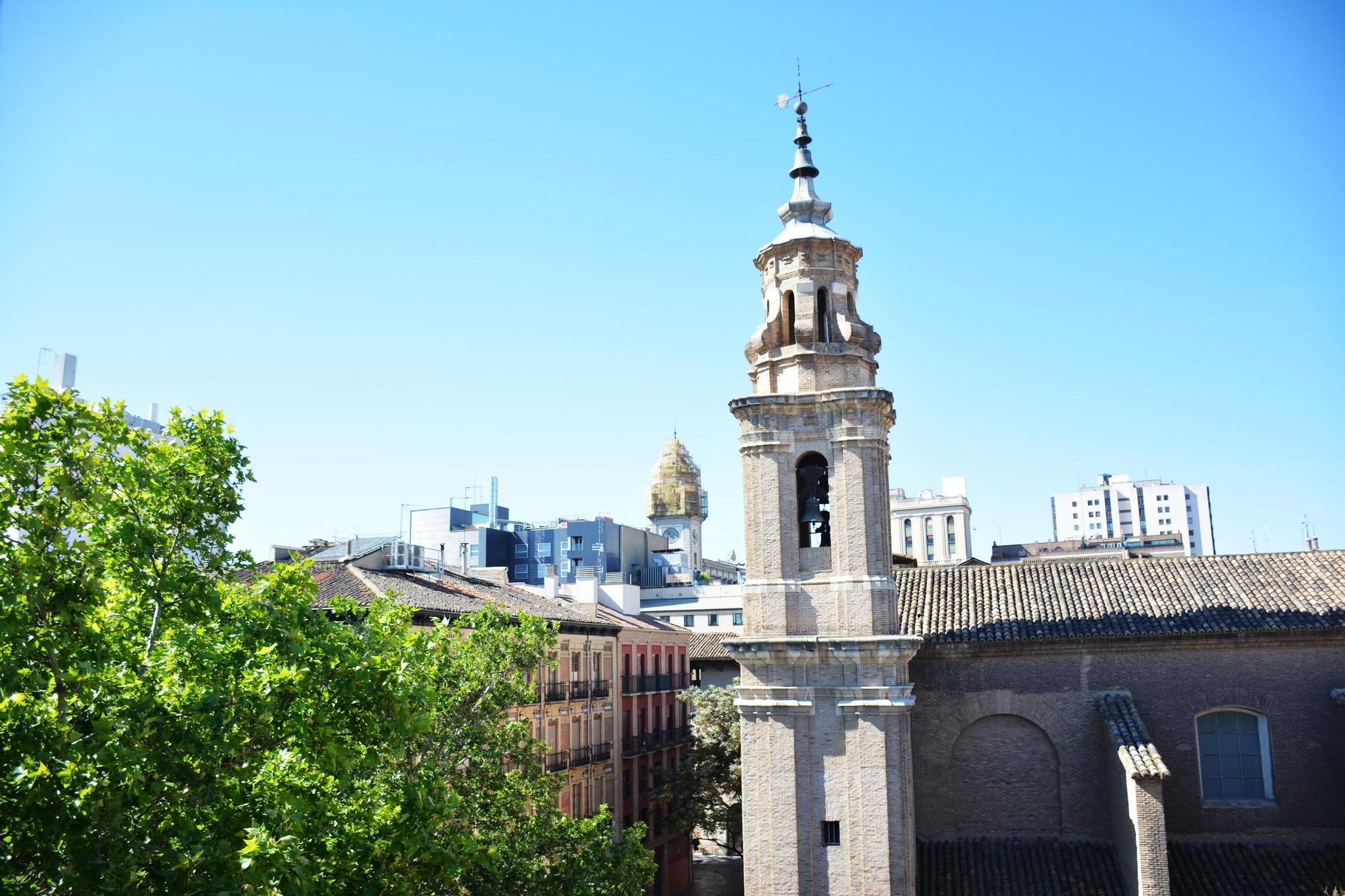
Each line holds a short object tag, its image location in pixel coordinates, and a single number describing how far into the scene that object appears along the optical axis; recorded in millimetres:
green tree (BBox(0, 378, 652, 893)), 10133
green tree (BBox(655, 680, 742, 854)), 37000
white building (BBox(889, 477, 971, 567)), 113062
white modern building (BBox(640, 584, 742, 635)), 69625
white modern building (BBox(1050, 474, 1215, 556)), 152750
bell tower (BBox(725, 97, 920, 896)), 20047
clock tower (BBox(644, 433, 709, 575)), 103688
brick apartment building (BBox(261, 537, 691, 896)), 34156
